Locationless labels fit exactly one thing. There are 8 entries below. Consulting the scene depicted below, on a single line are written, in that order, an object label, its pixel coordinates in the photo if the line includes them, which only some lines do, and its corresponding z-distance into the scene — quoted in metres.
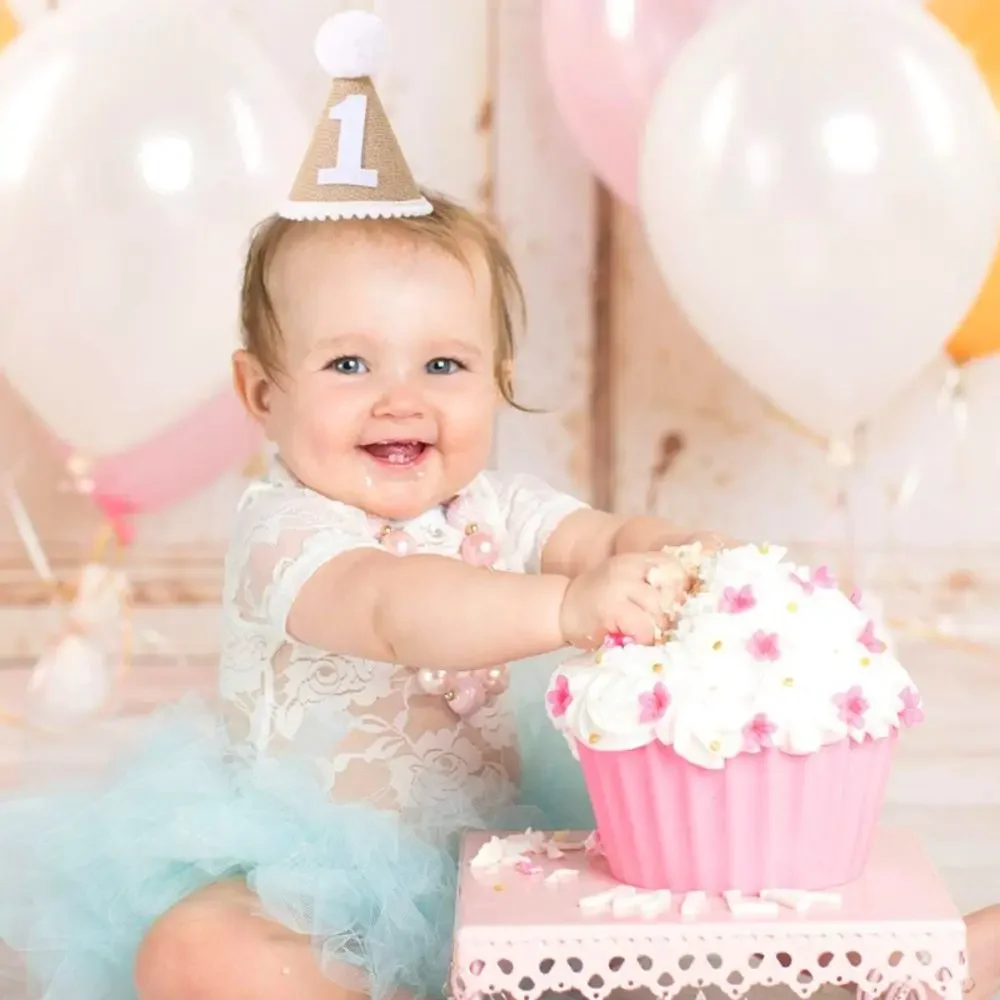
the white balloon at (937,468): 2.03
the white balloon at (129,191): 1.66
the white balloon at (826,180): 1.58
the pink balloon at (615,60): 1.69
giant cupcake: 1.27
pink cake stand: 1.26
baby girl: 1.36
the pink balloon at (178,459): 1.75
